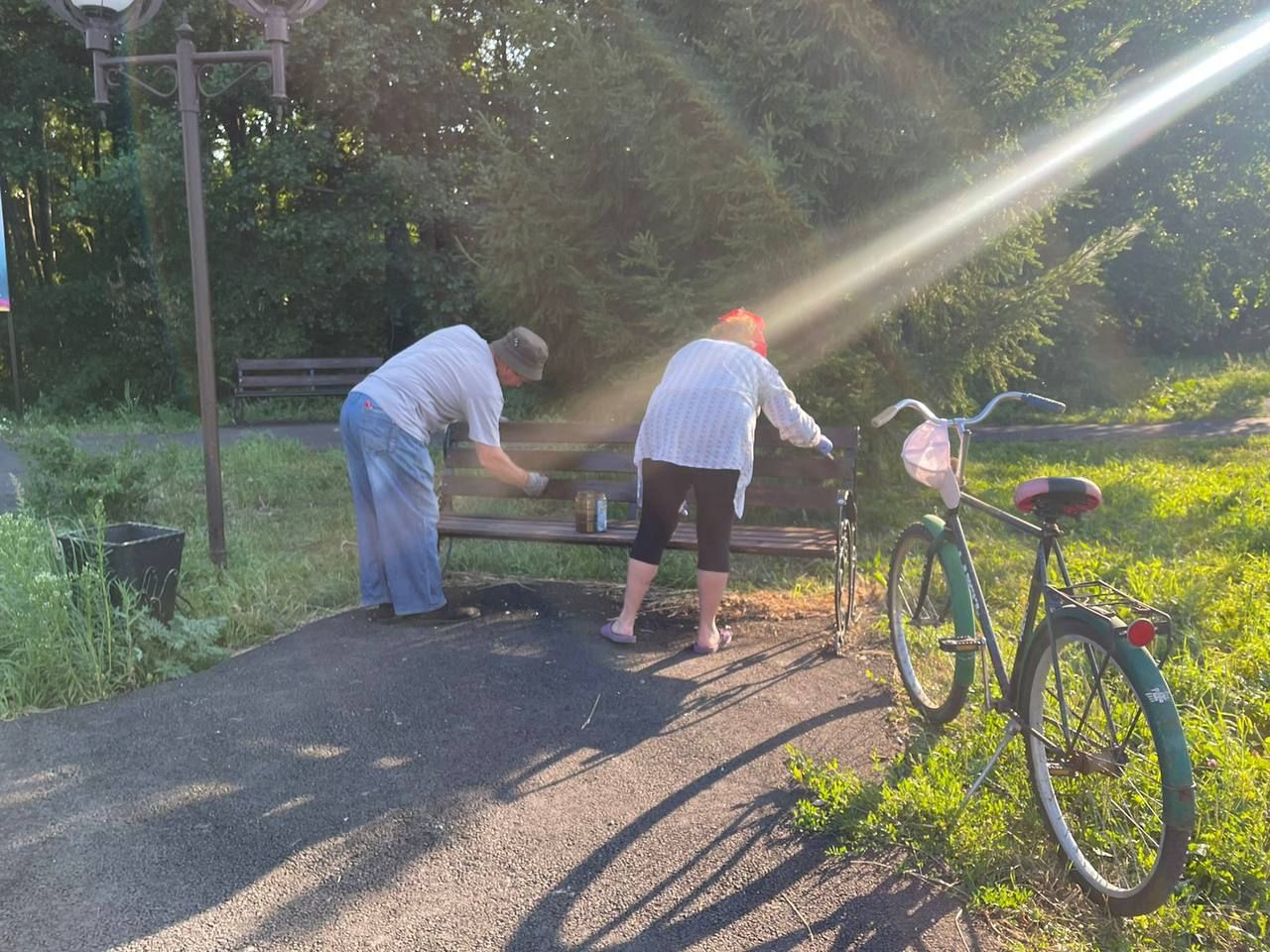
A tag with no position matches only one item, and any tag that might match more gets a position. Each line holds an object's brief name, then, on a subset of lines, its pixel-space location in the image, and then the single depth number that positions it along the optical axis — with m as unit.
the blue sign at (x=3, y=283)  6.16
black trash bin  4.39
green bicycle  2.41
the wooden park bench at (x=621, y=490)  5.07
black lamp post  5.40
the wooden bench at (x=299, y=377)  15.23
